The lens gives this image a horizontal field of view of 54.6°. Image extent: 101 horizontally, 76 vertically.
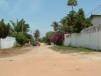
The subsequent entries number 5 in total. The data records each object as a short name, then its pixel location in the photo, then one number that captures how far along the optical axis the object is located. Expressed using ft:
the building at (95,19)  62.76
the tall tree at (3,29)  58.84
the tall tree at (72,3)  73.22
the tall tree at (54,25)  118.09
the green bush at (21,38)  83.12
